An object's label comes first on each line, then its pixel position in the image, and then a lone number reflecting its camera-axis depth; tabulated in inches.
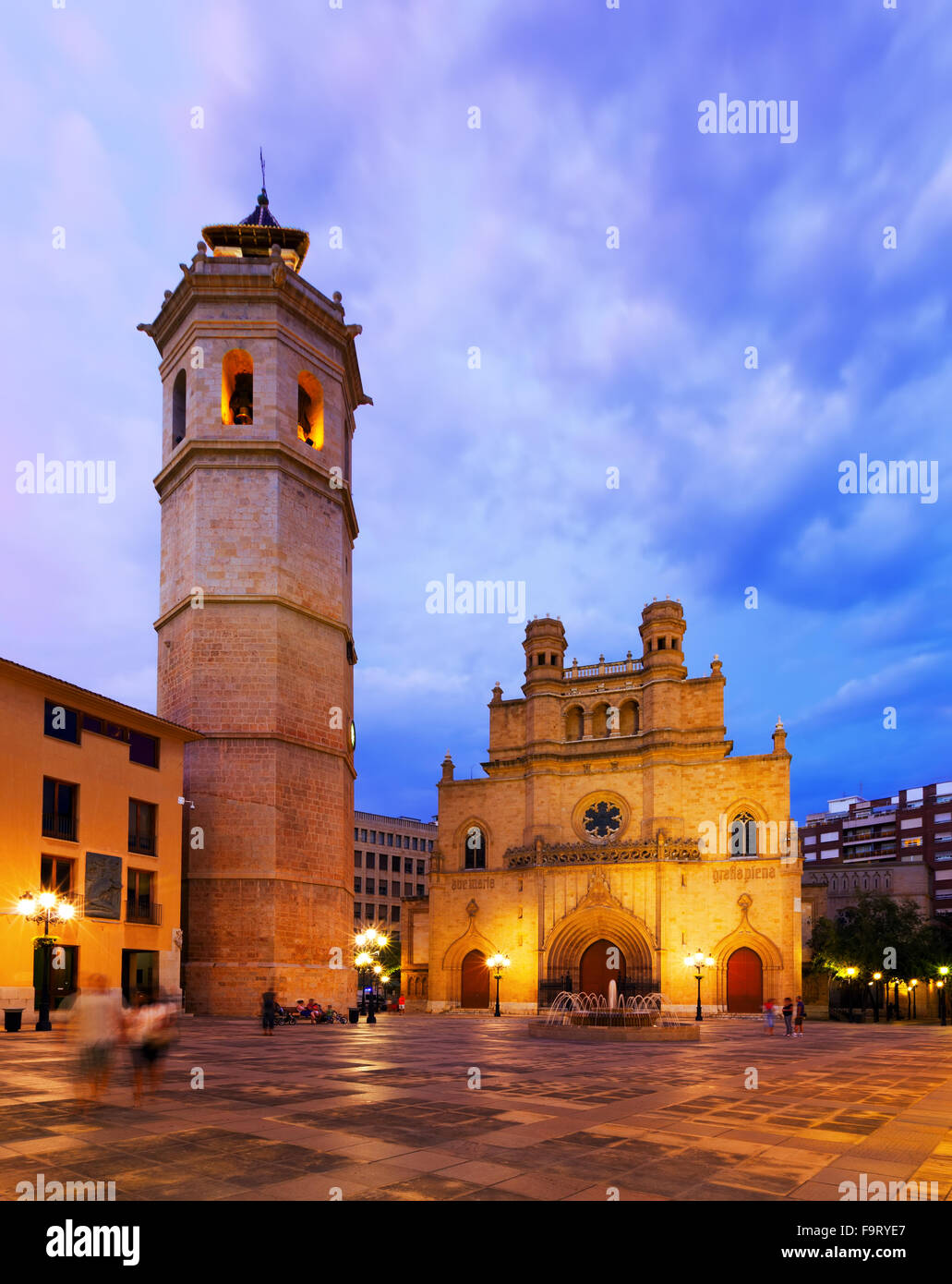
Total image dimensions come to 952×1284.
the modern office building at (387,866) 3265.3
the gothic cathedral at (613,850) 1744.6
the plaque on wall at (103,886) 1029.8
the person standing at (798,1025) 1221.3
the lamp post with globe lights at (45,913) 874.1
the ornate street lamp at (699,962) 1533.0
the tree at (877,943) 1813.5
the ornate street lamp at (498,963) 1701.5
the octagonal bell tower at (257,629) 1232.2
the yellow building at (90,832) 948.6
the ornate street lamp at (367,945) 1555.1
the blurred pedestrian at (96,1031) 406.6
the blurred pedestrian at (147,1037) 422.6
